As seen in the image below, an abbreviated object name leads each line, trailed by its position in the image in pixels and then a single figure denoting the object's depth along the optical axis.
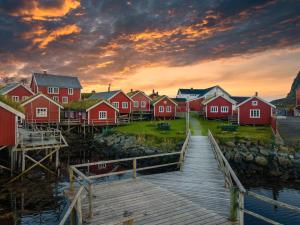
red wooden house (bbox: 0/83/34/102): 54.34
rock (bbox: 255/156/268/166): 28.45
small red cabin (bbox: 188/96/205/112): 71.94
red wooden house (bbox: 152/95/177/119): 59.31
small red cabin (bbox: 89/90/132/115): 57.28
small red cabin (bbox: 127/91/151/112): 62.99
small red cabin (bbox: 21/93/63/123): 44.66
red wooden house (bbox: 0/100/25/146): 23.50
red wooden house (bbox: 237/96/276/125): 44.62
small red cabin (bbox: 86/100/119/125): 49.00
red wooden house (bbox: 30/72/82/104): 63.38
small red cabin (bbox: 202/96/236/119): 53.78
